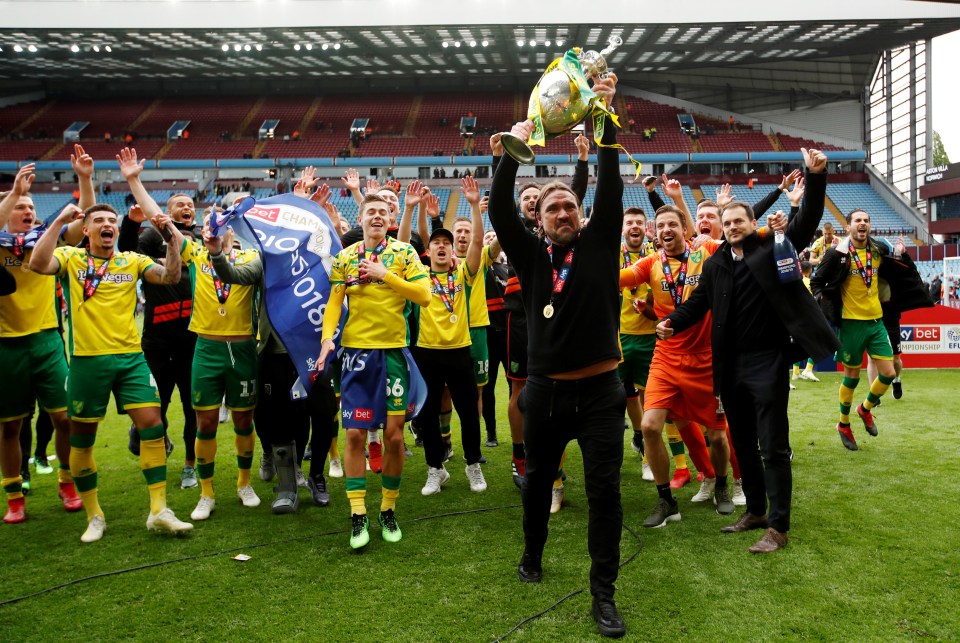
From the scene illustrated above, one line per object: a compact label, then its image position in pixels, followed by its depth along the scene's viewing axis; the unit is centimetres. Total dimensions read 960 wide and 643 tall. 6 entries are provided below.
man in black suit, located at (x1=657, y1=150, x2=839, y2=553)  421
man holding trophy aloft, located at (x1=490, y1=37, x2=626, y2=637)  341
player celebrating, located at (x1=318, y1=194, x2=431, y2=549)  449
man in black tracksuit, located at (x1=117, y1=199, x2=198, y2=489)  612
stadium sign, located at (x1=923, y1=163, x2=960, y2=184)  3462
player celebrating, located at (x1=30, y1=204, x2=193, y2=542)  456
